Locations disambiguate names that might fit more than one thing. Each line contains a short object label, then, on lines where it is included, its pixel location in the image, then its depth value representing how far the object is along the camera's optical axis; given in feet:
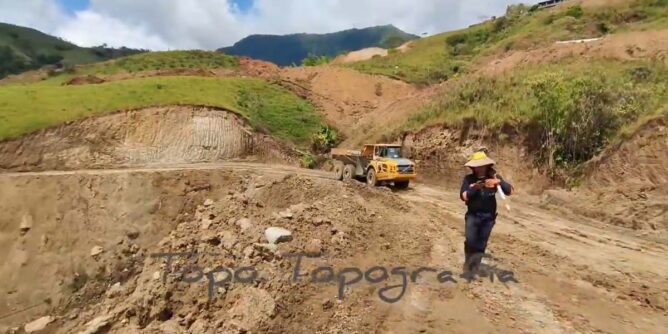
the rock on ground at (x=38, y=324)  42.59
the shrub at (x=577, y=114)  58.84
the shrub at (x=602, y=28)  129.09
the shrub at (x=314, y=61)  182.50
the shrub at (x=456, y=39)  196.52
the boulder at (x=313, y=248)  37.27
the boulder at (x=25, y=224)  53.31
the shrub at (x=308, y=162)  93.35
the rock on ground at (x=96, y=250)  49.88
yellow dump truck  63.41
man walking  27.04
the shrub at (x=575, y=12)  147.54
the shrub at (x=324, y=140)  103.60
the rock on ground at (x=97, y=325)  38.63
